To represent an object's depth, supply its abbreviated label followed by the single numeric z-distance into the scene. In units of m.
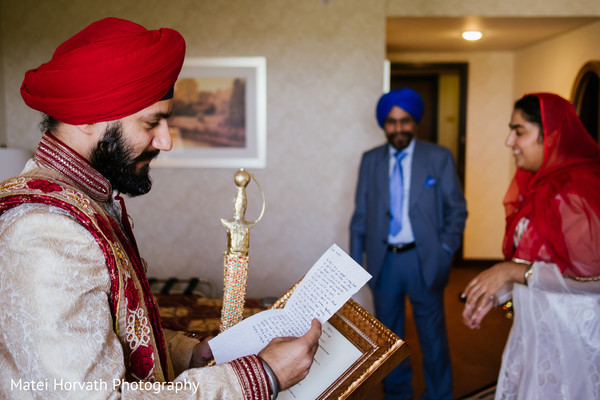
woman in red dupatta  2.03
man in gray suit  3.20
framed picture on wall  4.07
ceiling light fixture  5.06
